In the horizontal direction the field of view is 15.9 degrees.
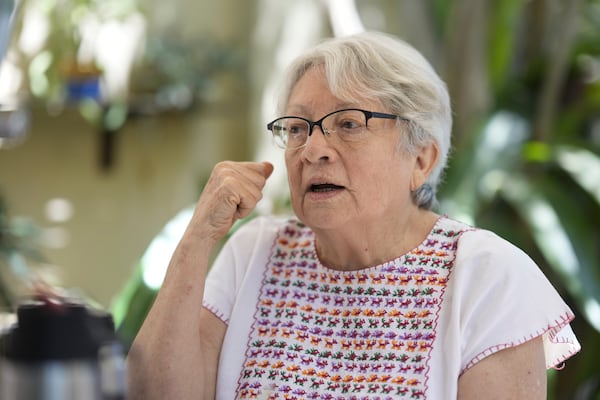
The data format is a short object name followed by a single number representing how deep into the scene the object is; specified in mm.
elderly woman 2359
